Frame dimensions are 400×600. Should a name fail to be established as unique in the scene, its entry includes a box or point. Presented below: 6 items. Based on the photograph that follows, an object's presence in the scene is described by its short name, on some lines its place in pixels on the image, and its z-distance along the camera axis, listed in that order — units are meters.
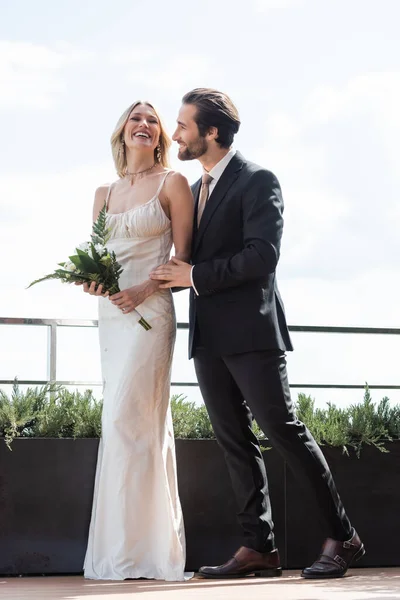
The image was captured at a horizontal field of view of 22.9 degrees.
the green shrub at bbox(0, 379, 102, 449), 4.50
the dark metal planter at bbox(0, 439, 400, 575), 4.34
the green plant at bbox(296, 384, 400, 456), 4.69
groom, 4.01
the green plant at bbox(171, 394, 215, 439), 4.64
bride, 4.16
